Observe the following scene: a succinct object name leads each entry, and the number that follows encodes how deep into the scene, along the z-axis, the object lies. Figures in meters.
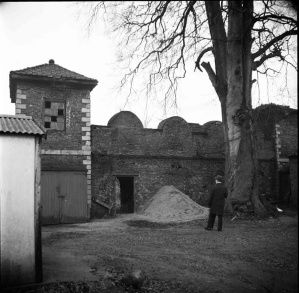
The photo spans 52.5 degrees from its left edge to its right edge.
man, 9.48
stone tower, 13.00
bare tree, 11.45
